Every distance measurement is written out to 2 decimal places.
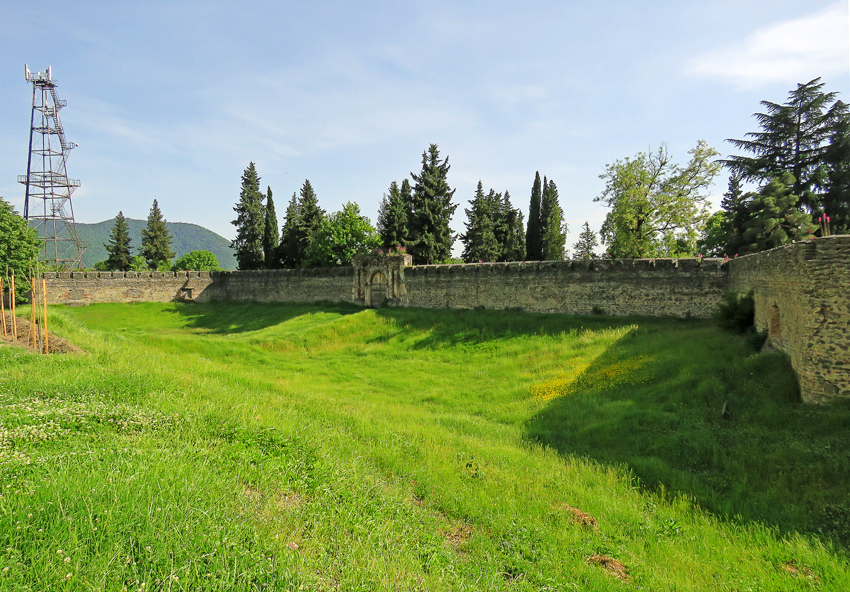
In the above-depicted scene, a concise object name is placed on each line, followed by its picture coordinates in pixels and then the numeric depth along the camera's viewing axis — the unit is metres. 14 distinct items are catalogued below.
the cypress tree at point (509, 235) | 45.81
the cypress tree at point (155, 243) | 50.03
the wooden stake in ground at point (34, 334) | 11.27
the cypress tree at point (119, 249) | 49.34
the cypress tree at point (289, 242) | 41.09
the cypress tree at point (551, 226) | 45.78
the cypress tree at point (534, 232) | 43.94
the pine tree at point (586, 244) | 63.51
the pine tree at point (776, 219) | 20.72
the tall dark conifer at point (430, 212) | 35.50
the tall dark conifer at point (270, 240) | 43.12
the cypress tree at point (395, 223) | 35.94
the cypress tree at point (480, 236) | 43.25
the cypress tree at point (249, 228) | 44.31
